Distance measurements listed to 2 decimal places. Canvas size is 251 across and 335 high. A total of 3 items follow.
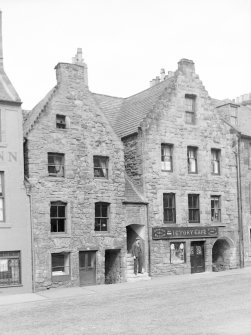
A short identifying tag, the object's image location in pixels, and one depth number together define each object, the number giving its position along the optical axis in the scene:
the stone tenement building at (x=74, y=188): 25.94
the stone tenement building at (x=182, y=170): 30.38
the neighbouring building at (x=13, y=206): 24.59
